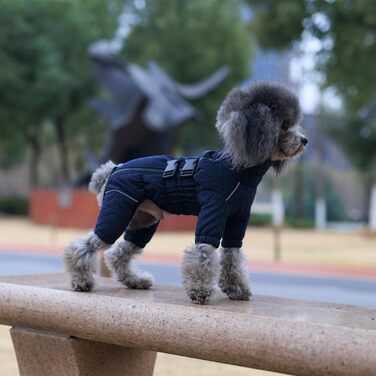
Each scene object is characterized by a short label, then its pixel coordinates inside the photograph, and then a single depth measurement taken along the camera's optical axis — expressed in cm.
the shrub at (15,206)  4050
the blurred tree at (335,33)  1627
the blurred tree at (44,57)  3275
